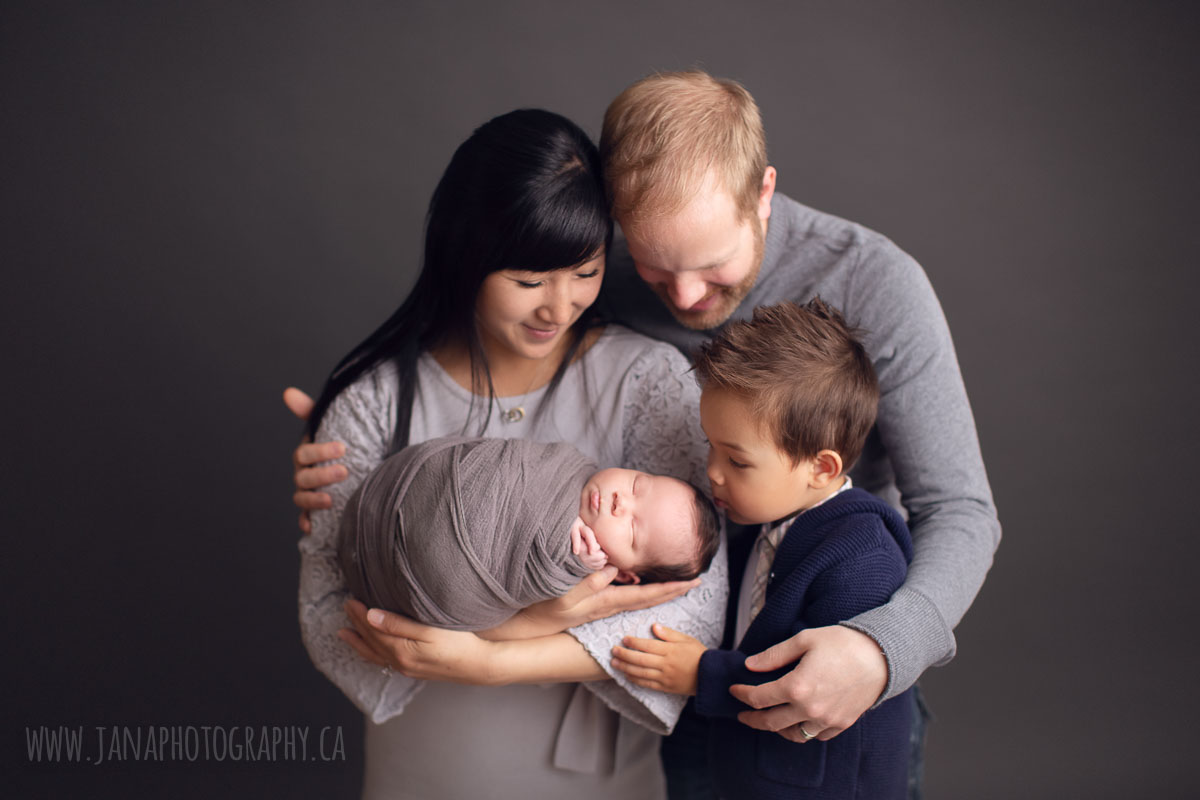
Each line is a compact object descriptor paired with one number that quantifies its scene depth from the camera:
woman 1.40
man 1.29
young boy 1.35
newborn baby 1.32
